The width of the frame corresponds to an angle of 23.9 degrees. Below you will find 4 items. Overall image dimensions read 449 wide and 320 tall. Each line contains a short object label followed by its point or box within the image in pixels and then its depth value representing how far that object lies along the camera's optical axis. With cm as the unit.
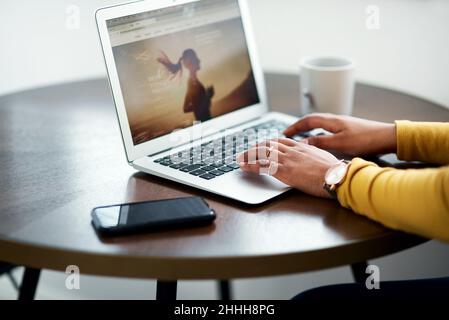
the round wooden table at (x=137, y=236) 145
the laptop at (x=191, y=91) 166
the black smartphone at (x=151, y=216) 149
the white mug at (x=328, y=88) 189
